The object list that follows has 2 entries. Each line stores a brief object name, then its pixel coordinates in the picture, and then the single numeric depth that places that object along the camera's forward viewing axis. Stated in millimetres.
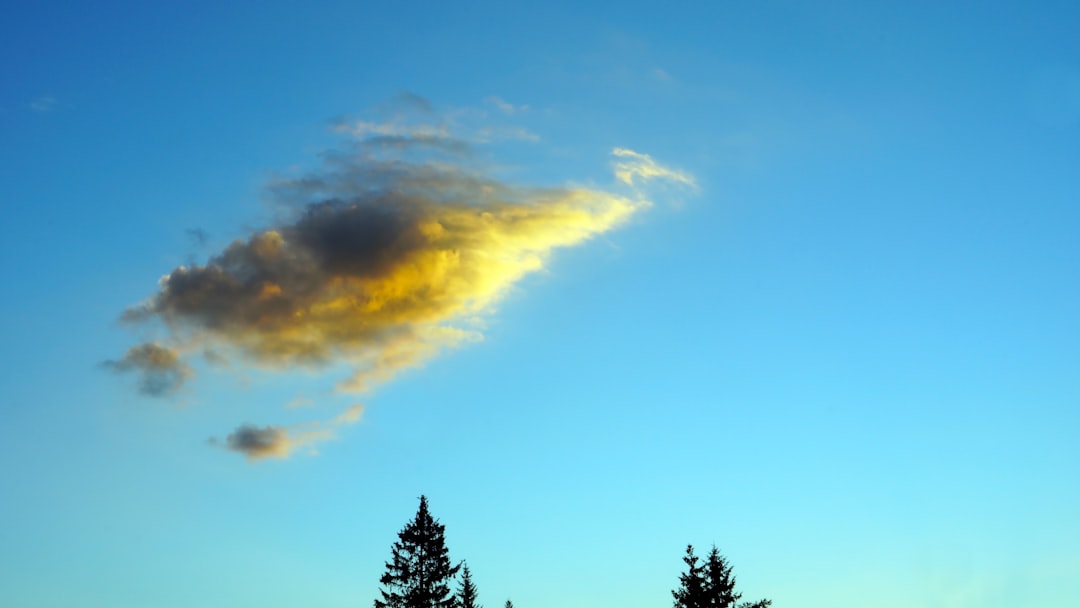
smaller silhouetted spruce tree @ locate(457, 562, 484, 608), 77938
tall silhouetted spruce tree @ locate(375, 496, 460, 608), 71500
